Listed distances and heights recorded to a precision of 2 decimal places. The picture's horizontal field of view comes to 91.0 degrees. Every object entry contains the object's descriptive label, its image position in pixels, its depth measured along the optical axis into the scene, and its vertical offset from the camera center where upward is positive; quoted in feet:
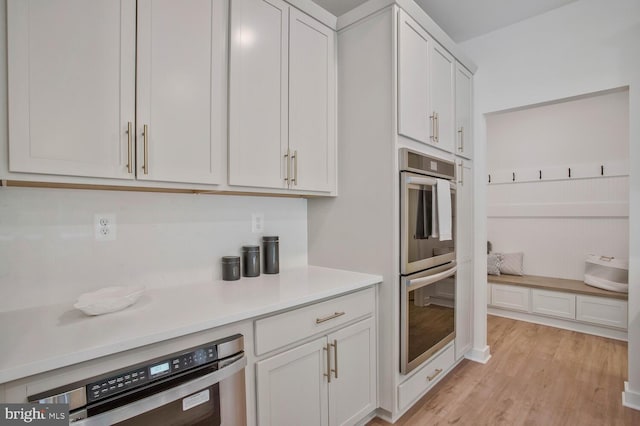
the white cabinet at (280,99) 5.20 +2.11
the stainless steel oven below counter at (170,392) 2.90 -1.86
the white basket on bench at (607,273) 10.39 -2.09
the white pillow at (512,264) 13.11 -2.16
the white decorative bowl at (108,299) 3.72 -1.09
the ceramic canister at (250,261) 6.07 -0.93
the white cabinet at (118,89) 3.45 +1.59
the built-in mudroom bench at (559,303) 10.21 -3.26
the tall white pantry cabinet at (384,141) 5.99 +1.48
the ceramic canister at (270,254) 6.42 -0.85
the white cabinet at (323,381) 4.37 -2.64
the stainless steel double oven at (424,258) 6.06 -0.98
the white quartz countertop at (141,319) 2.83 -1.25
